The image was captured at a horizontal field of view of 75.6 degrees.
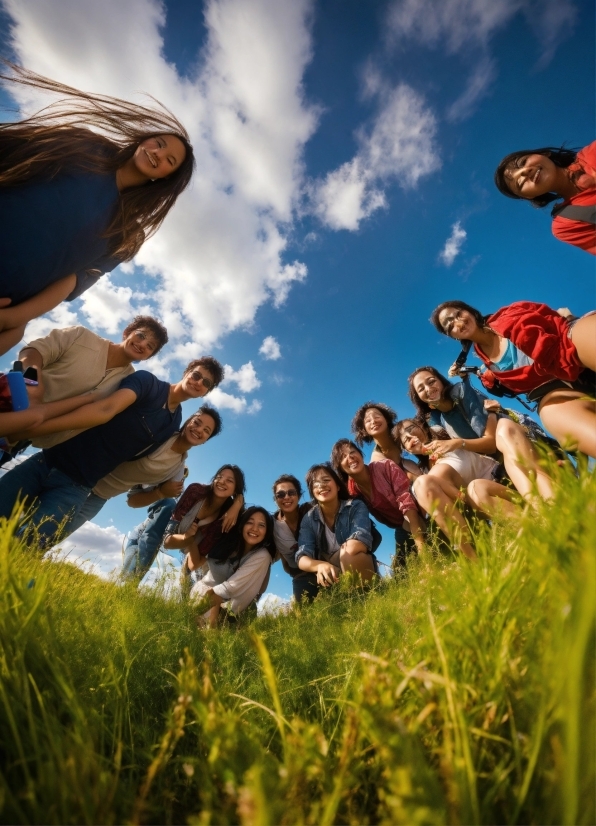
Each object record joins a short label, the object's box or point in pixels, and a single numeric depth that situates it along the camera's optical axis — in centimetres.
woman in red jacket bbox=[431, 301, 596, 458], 180
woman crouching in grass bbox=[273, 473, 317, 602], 539
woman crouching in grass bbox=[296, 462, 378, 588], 443
